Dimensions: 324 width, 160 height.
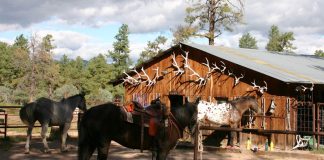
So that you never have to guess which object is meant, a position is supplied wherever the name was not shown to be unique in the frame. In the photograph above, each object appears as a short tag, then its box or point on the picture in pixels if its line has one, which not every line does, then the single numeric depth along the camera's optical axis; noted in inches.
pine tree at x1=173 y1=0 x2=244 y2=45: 1387.8
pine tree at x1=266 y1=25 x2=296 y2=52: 2477.9
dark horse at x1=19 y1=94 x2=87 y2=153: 563.8
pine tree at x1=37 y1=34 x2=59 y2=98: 1786.4
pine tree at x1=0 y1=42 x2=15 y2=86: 2756.2
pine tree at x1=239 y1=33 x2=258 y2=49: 3575.8
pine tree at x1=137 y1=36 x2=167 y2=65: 2130.8
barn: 651.5
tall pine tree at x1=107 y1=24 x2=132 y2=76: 2595.2
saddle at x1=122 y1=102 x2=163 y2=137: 331.3
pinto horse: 655.1
